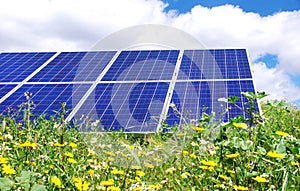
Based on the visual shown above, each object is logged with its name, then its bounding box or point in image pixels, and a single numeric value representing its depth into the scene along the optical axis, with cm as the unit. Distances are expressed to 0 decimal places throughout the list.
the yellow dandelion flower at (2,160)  298
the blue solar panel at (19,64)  1116
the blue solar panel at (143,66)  1046
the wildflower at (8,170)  276
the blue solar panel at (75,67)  1076
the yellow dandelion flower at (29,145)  331
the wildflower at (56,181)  260
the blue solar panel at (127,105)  802
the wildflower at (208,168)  322
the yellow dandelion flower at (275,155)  288
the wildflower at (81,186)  260
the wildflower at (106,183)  275
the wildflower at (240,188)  277
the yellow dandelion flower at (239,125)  316
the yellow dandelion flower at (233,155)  306
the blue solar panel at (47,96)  900
